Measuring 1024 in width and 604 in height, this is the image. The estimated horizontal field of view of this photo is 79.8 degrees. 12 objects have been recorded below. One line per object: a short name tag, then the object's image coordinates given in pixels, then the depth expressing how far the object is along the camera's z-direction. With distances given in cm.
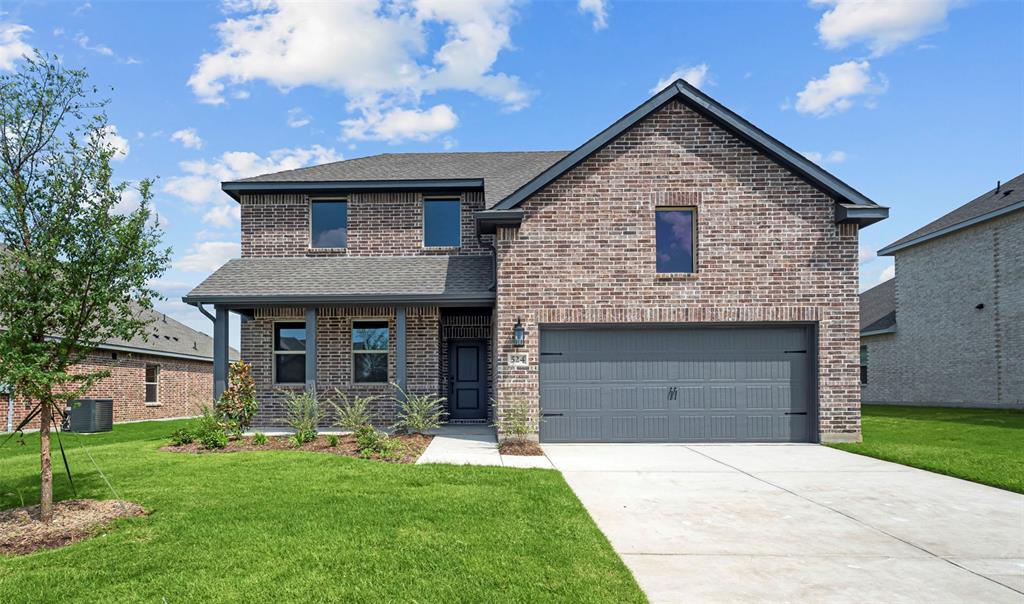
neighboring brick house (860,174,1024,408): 2062
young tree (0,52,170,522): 600
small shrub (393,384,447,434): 1184
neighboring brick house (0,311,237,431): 1908
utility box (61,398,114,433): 1606
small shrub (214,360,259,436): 1236
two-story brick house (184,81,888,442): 1168
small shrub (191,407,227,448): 1090
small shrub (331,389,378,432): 1124
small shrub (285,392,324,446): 1125
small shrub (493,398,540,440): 1124
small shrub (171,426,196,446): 1145
